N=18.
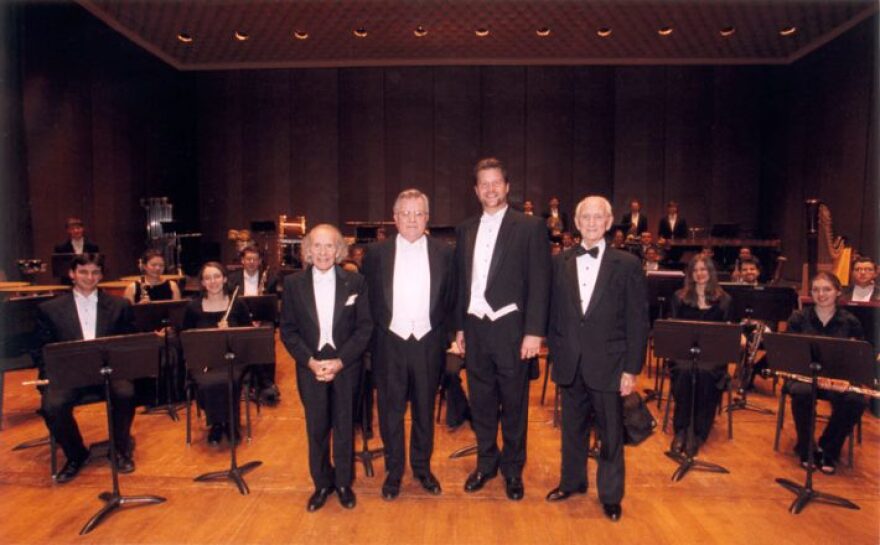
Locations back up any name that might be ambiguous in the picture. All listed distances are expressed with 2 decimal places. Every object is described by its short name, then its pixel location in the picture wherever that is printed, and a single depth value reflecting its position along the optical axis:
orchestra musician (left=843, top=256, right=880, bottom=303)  4.95
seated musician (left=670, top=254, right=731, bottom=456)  4.16
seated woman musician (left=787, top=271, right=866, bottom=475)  3.75
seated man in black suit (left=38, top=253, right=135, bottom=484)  3.63
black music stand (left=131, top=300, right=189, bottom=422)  4.45
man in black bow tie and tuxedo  2.99
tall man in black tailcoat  3.15
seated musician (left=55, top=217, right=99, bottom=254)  8.55
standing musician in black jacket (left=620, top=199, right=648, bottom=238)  11.10
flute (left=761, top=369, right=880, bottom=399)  3.37
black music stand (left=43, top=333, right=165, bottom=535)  3.06
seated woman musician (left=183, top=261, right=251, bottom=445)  4.21
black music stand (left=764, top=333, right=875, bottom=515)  3.12
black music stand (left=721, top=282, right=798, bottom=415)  5.02
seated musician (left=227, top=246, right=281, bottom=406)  5.13
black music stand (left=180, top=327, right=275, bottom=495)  3.44
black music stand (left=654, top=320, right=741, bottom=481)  3.62
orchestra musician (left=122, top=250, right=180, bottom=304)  5.45
